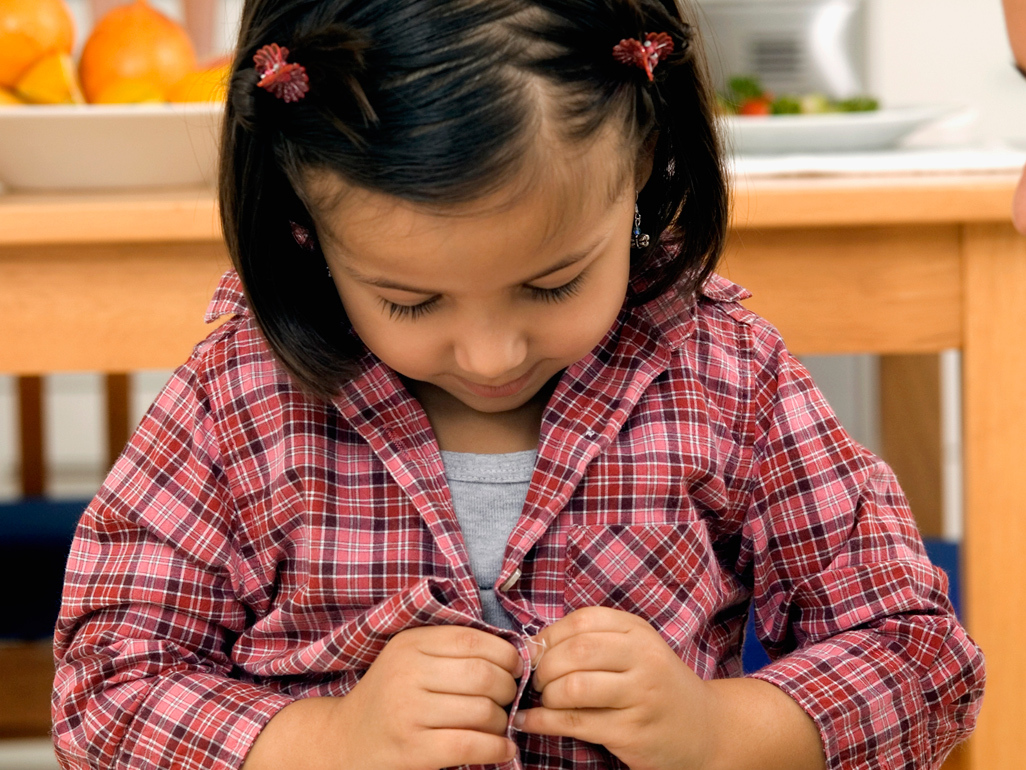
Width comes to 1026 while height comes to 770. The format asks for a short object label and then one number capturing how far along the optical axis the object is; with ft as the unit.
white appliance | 9.02
